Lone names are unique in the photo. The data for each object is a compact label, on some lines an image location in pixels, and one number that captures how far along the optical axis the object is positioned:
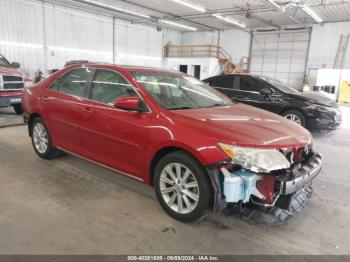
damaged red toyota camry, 2.24
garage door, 17.75
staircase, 19.69
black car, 5.93
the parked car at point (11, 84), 6.94
